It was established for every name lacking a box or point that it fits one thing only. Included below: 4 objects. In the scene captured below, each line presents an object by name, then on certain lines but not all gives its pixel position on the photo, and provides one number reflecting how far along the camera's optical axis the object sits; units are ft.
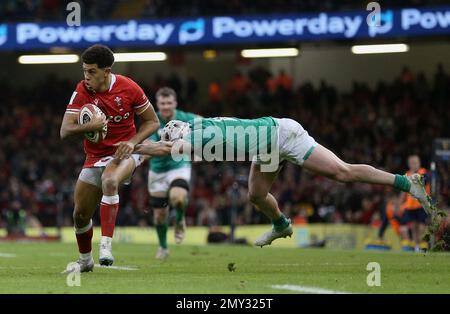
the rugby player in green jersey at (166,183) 93.76
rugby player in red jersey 64.75
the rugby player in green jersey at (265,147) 65.36
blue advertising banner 159.02
